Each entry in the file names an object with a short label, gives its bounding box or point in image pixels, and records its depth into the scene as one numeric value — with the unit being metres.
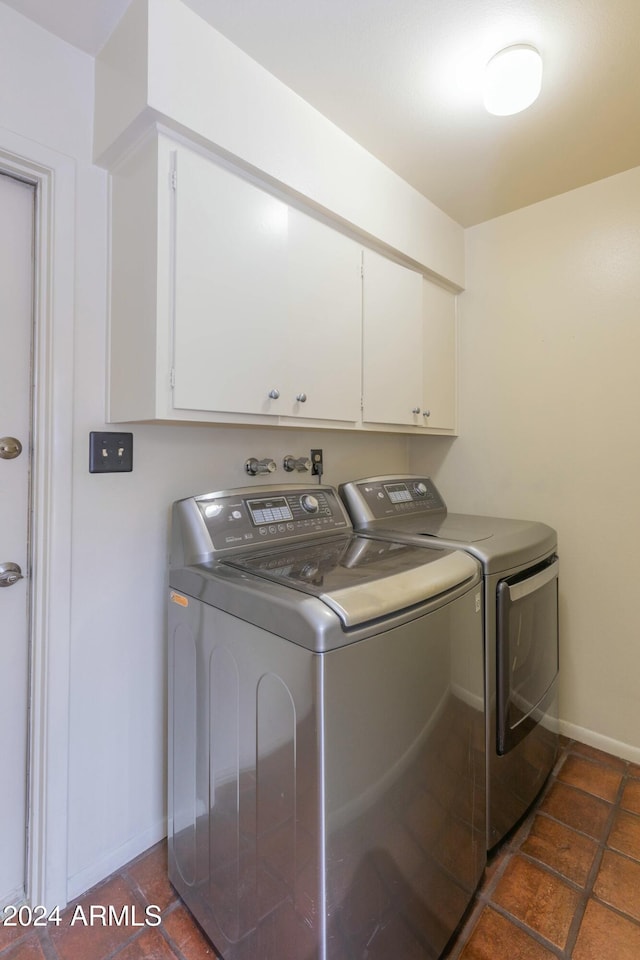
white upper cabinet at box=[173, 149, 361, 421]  1.22
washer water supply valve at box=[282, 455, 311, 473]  1.87
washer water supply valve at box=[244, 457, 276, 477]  1.71
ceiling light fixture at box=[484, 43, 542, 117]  1.31
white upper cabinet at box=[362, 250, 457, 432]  1.83
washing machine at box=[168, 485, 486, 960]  0.88
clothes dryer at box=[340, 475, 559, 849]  1.38
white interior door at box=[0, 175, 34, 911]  1.25
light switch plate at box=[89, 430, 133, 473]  1.32
